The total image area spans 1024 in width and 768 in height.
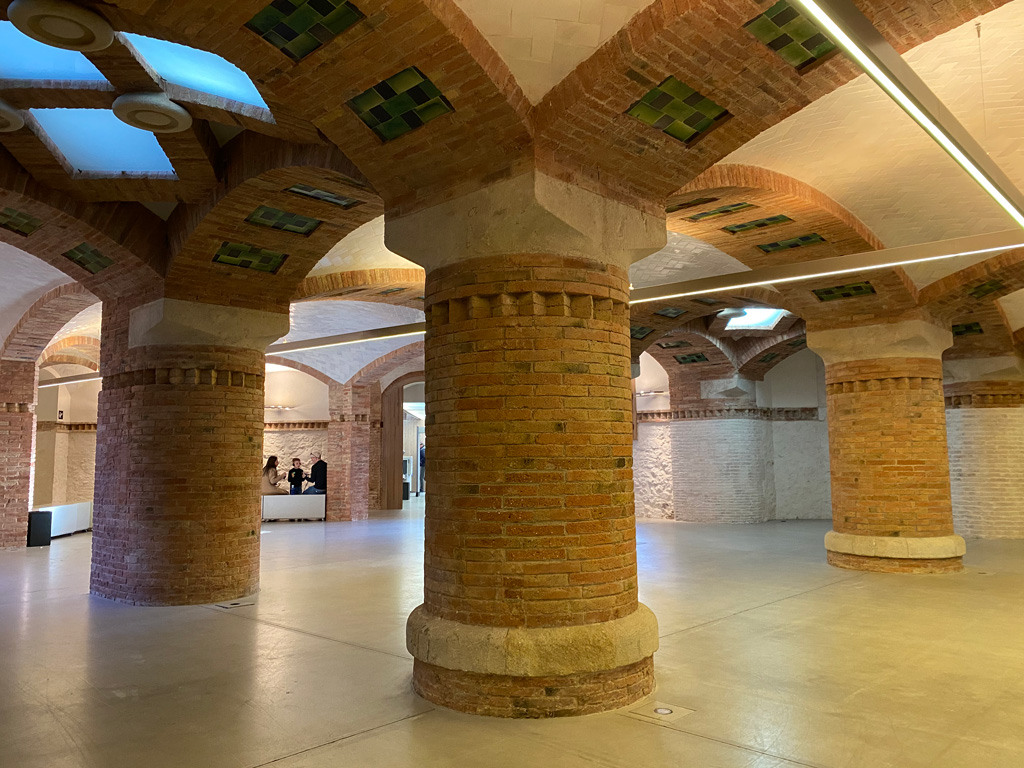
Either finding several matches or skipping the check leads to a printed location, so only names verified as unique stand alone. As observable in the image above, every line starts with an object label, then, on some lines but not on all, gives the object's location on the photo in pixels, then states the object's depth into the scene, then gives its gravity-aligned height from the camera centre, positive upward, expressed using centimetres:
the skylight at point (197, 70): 566 +297
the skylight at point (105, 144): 702 +300
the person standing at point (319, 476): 2008 -33
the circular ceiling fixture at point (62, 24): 446 +266
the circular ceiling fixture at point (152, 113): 570 +267
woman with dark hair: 2022 -38
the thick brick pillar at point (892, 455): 959 +2
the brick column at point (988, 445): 1380 +18
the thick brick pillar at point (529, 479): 452 -11
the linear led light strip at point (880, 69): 286 +166
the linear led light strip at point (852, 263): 634 +169
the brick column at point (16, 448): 1302 +33
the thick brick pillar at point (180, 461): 797 +5
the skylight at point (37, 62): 590 +312
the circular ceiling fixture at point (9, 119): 613 +282
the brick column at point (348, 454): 1848 +23
